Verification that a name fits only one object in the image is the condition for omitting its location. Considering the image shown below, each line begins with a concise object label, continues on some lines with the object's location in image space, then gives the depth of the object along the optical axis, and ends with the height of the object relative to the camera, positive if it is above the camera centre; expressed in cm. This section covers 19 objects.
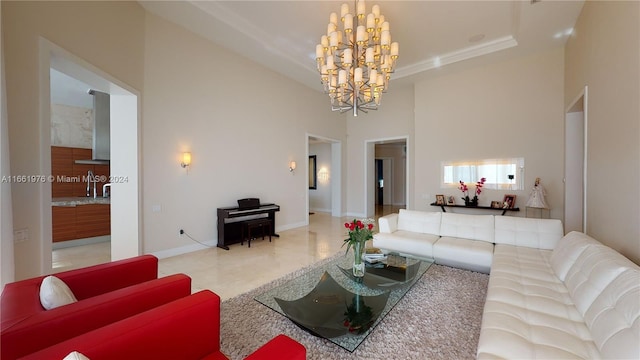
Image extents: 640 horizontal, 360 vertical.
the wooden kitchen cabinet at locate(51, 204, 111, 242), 457 -82
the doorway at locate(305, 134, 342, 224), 834 +0
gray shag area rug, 190 -133
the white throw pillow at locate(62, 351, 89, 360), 75 -54
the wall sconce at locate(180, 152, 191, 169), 433 +35
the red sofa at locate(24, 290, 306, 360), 102 -75
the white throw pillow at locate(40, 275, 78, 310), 139 -67
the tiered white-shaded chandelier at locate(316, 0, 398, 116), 326 +170
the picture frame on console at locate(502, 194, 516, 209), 517 -52
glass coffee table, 187 -110
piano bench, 487 -99
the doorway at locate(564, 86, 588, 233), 442 +12
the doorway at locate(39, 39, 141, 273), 367 +8
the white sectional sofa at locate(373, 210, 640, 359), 134 -93
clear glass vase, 264 -89
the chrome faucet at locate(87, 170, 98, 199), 583 +0
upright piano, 472 -79
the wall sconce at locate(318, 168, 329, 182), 938 +12
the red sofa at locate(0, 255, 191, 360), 114 -72
